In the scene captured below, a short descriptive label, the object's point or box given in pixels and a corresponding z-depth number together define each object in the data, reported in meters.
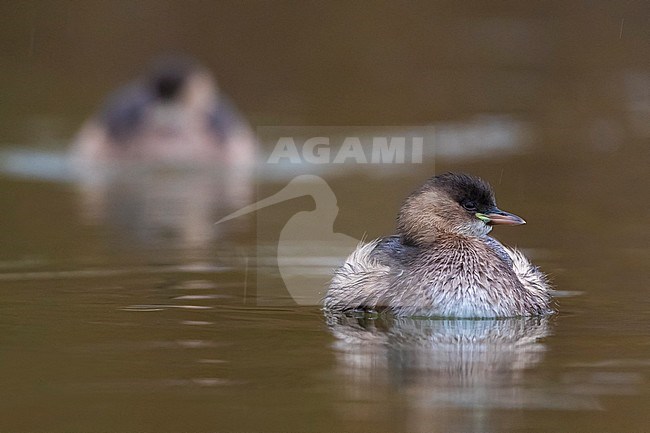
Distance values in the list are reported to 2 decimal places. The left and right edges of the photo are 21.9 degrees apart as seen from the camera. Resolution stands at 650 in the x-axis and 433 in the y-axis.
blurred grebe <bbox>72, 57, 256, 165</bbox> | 20.52
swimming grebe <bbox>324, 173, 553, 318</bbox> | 10.53
